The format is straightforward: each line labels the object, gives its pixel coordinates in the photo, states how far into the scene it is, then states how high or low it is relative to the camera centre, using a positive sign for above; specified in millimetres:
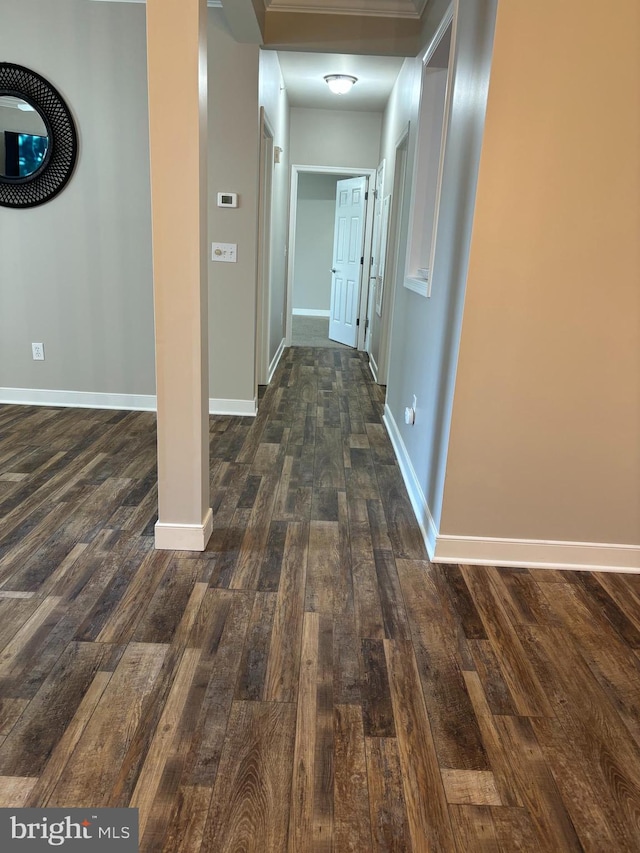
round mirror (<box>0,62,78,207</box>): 3945 +525
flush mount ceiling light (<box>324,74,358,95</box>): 5410 +1339
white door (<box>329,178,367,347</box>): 7488 -232
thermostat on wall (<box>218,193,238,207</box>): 4176 +225
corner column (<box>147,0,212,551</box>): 2105 -104
